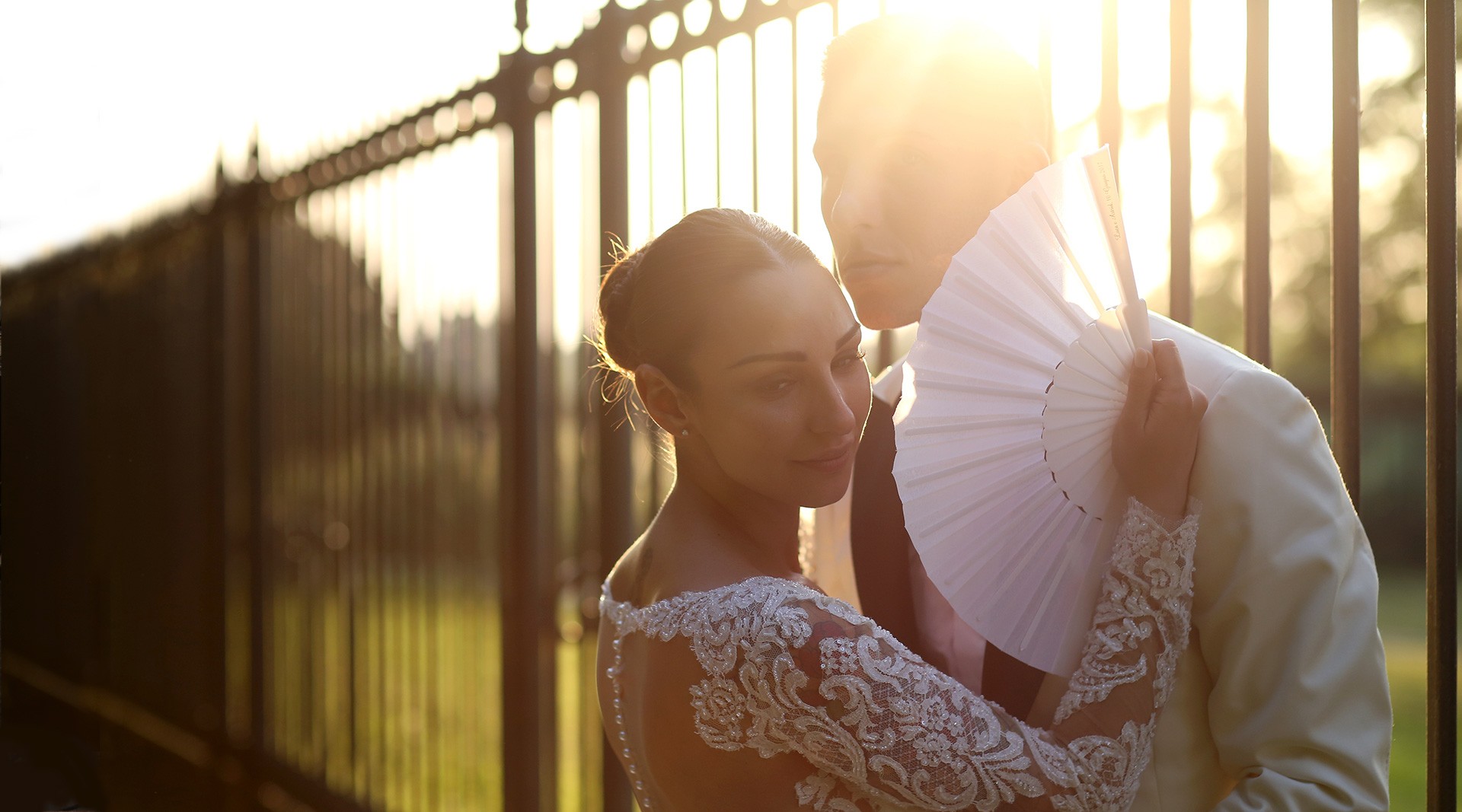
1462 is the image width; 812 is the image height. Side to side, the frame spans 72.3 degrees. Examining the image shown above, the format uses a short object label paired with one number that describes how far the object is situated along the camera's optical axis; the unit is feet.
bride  4.33
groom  4.29
